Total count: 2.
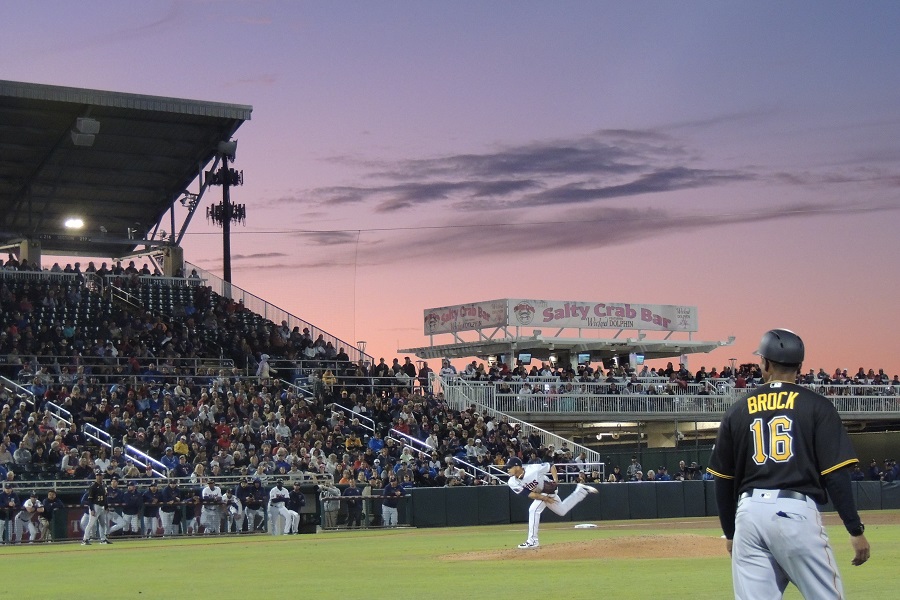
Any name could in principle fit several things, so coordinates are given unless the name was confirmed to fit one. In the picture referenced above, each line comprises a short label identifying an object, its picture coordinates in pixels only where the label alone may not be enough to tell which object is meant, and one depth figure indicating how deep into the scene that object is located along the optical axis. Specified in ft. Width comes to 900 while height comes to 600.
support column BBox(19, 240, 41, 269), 169.48
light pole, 171.22
